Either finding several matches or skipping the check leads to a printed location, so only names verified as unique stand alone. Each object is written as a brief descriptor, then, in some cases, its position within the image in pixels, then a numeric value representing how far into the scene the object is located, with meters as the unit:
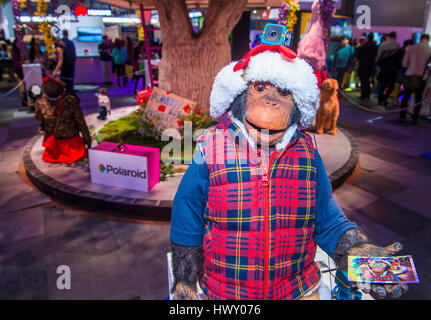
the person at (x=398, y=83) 8.92
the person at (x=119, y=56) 10.41
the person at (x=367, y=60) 8.69
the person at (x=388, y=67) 7.94
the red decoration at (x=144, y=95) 5.11
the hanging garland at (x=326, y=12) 5.11
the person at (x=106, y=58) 10.64
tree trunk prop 4.62
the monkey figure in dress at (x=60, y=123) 4.16
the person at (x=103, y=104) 6.18
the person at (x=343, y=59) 9.86
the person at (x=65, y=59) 7.15
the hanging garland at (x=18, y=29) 7.65
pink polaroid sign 3.48
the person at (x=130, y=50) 10.88
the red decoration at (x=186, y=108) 4.77
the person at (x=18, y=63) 8.23
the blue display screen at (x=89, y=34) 15.95
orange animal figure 5.50
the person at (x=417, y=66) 6.44
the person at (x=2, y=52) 12.92
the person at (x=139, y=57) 9.92
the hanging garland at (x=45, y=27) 5.97
